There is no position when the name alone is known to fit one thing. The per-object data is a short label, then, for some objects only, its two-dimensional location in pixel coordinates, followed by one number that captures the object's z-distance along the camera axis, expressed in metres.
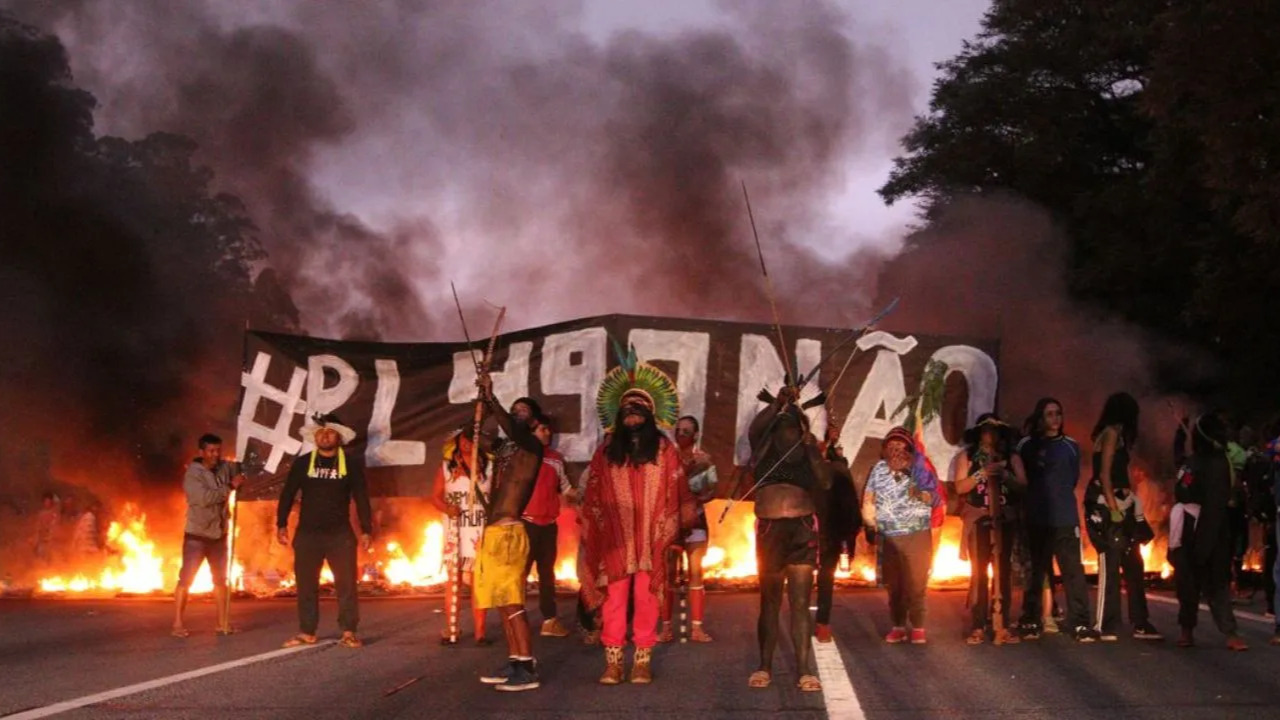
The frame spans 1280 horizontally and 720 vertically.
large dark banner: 19.00
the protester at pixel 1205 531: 12.00
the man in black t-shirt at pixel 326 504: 12.91
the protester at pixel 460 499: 13.00
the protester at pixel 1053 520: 12.80
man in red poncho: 9.71
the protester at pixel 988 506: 12.74
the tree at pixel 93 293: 28.78
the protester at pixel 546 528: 13.36
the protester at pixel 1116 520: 12.73
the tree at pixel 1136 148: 20.77
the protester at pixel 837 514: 13.23
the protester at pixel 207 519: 13.98
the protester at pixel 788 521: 9.45
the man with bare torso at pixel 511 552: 9.59
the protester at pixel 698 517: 12.76
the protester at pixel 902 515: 12.48
